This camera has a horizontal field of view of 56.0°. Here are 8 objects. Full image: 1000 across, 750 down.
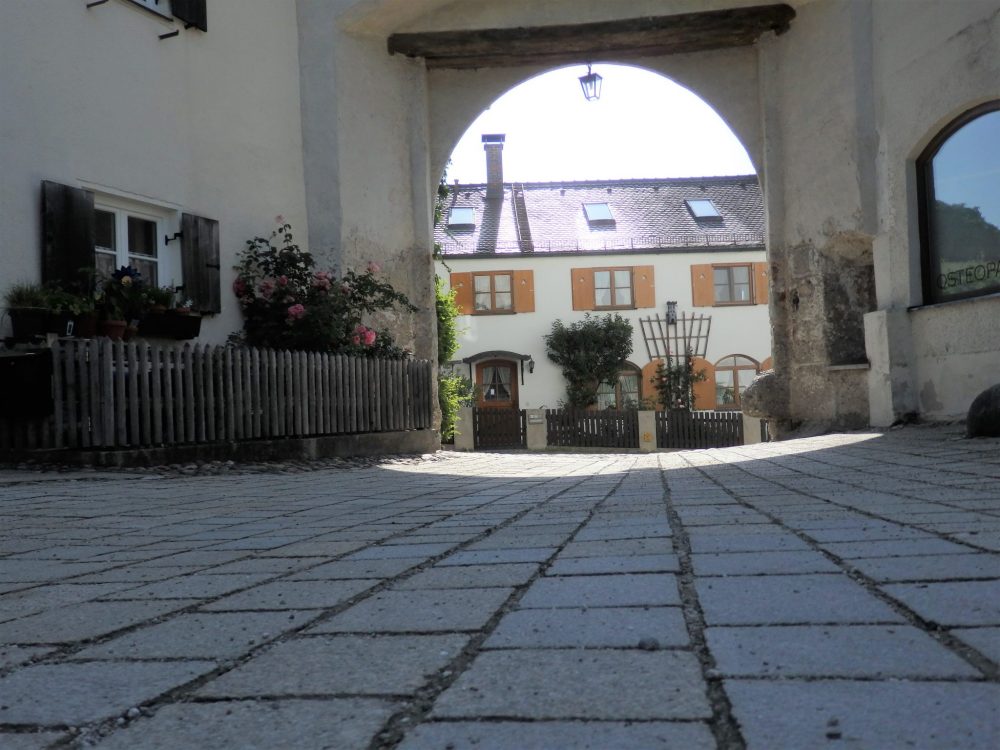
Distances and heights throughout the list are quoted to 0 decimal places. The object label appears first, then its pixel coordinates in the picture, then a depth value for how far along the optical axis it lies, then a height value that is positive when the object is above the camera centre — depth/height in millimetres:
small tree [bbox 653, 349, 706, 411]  28109 +284
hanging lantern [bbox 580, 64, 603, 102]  12406 +4131
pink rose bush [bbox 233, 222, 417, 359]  10133 +1207
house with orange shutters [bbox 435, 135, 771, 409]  29312 +3052
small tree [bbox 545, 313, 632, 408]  28598 +1313
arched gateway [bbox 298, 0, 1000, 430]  9383 +3152
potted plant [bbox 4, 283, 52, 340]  7191 +848
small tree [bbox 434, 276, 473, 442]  14688 +883
